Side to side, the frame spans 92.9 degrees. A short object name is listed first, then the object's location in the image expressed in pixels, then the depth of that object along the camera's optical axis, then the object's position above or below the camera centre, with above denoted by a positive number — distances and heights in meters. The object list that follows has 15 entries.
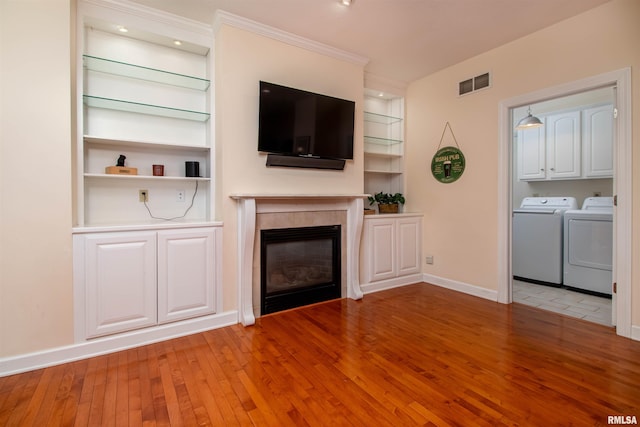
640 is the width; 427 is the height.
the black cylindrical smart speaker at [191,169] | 2.88 +0.38
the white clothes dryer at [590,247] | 3.47 -0.45
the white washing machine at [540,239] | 3.89 -0.40
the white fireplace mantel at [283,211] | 2.75 -0.11
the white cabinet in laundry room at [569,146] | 3.87 +0.88
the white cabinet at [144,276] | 2.24 -0.54
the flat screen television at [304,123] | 2.89 +0.88
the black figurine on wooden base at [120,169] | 2.55 +0.34
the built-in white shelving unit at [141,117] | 2.54 +0.85
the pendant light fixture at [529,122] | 3.94 +1.14
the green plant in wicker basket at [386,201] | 4.12 +0.12
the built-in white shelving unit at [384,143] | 4.26 +0.95
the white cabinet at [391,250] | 3.69 -0.52
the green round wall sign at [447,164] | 3.74 +0.57
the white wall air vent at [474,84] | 3.44 +1.47
